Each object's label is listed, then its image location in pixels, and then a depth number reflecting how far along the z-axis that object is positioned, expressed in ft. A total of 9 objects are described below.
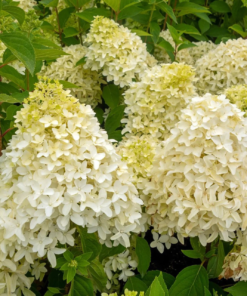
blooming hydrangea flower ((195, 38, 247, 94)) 5.18
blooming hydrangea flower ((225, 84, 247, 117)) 4.28
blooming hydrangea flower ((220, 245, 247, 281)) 3.27
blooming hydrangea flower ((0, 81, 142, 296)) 2.86
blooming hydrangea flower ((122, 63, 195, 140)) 4.35
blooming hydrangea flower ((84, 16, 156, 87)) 4.94
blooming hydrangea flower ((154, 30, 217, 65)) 6.18
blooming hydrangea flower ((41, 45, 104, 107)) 5.39
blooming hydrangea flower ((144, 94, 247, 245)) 3.11
